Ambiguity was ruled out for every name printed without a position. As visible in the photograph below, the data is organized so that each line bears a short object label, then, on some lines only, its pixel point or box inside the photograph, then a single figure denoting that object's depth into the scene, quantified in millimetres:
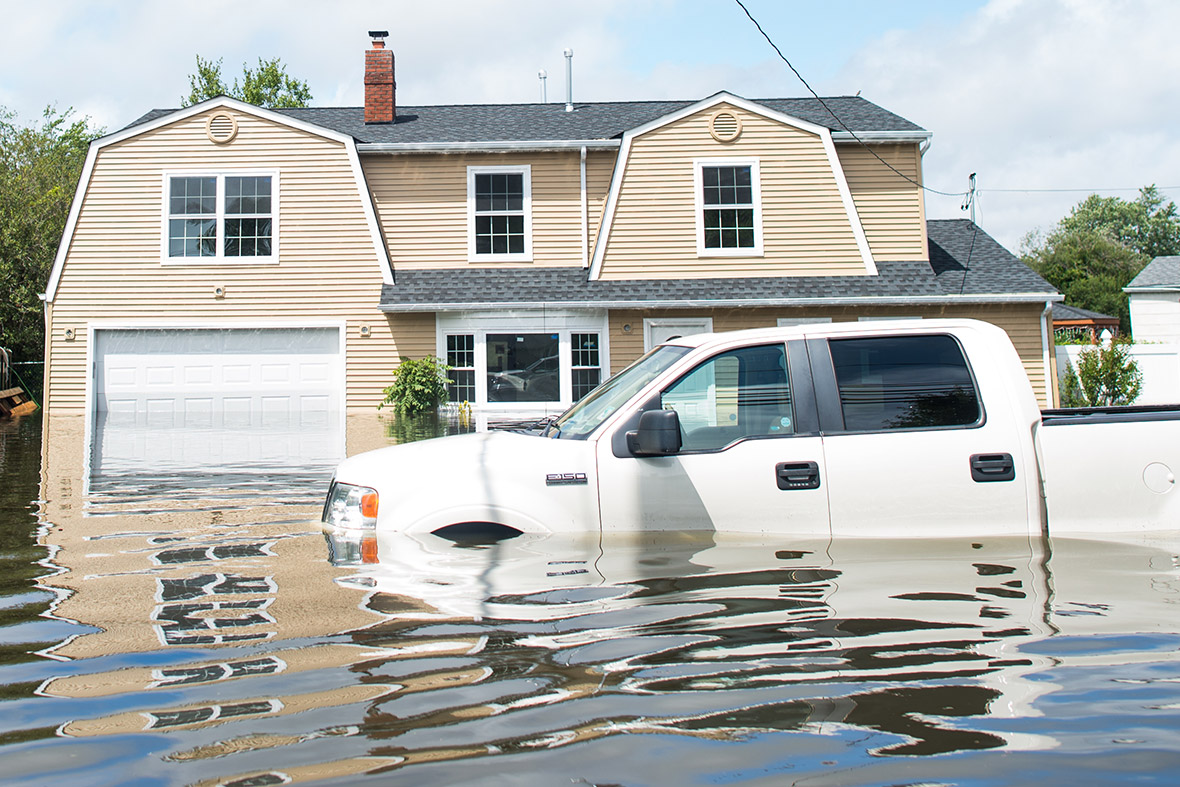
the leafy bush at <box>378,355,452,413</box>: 18109
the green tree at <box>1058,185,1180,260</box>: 84938
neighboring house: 38562
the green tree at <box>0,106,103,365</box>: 28125
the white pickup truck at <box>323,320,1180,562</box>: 5004
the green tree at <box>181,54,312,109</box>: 40469
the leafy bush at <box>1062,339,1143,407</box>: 19562
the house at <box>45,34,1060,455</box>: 18766
